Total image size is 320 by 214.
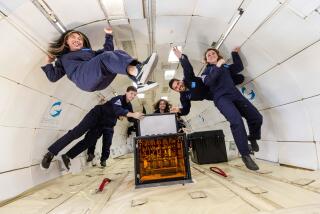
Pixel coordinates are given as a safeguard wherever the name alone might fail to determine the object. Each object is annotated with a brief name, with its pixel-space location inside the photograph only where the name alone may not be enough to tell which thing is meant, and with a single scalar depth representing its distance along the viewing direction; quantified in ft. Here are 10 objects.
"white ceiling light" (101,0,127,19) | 7.24
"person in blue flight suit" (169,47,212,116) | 10.74
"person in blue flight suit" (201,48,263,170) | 8.15
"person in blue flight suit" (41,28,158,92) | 5.85
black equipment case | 11.81
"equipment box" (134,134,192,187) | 7.12
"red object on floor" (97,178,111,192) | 6.80
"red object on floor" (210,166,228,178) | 7.25
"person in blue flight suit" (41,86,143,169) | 9.83
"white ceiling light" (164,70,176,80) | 15.60
